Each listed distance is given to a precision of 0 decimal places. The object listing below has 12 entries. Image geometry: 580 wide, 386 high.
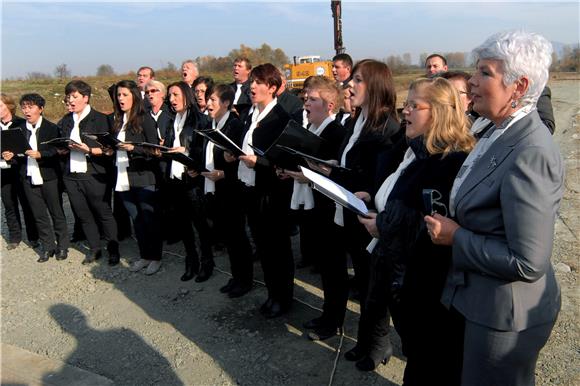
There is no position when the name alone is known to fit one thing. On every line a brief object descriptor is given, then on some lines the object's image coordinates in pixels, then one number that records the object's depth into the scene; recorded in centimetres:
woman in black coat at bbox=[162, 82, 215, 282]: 461
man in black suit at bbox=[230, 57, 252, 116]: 632
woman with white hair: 153
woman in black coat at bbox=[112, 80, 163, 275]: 486
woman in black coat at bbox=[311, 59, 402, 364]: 295
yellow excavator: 2584
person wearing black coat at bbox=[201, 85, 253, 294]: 426
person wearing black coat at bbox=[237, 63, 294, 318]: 386
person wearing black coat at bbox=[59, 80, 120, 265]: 518
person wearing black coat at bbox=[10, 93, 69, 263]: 548
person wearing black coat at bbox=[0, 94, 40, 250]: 579
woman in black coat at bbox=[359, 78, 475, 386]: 209
